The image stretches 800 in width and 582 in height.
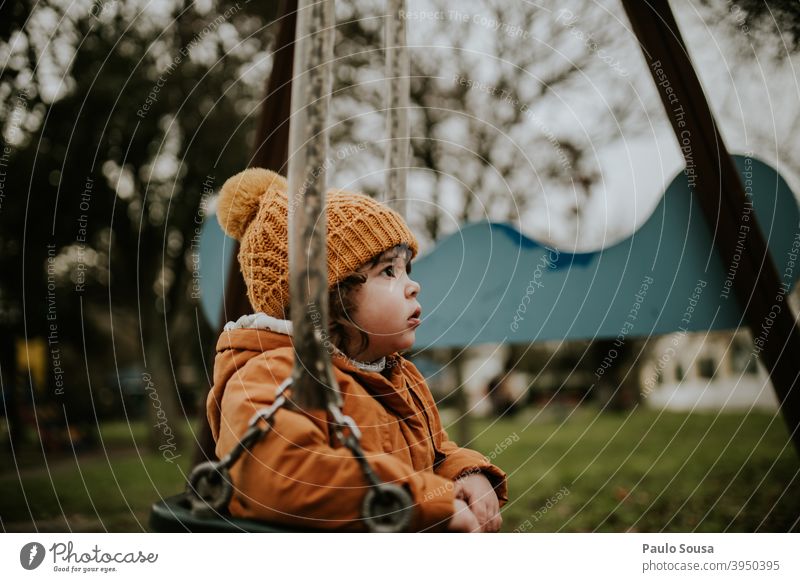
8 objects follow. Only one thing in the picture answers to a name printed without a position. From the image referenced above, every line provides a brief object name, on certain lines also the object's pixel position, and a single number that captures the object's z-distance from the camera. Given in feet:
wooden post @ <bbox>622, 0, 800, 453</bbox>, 4.37
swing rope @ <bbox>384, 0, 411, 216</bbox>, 3.77
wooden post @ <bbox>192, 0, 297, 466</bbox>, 4.32
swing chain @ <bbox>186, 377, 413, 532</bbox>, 2.67
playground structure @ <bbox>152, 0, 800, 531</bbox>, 3.12
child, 2.80
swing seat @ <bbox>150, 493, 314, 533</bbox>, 2.70
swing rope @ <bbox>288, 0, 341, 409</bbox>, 2.89
